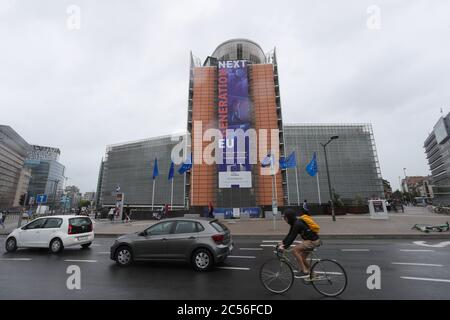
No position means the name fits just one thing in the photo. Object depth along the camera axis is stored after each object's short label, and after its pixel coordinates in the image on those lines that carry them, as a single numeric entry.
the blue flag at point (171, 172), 28.34
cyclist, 4.98
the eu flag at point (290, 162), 25.73
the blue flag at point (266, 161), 24.60
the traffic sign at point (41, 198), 22.92
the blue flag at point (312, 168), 26.03
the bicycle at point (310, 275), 4.75
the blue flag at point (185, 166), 28.73
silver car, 6.76
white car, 9.85
